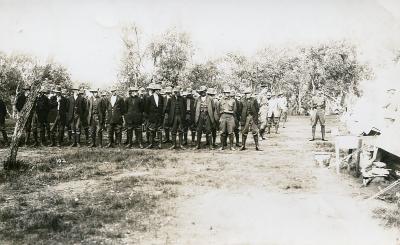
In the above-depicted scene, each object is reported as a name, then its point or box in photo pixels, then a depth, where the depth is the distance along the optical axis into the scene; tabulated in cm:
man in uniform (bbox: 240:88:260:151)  1254
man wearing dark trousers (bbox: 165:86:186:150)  1297
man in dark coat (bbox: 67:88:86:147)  1332
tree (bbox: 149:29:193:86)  2296
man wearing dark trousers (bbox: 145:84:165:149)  1314
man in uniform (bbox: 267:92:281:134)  1811
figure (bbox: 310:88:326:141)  1472
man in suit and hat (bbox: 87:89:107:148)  1330
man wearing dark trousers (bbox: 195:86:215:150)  1305
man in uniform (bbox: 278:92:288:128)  1895
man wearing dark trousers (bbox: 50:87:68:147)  1341
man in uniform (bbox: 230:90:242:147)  1286
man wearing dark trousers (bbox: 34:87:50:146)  1348
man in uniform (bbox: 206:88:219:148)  1309
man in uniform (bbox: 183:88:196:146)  1335
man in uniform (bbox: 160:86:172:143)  1307
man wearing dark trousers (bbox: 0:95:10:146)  1355
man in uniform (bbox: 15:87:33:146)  1360
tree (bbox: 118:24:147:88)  2195
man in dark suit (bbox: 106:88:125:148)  1317
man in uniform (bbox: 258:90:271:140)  1603
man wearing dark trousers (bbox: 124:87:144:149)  1308
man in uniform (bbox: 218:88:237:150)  1262
